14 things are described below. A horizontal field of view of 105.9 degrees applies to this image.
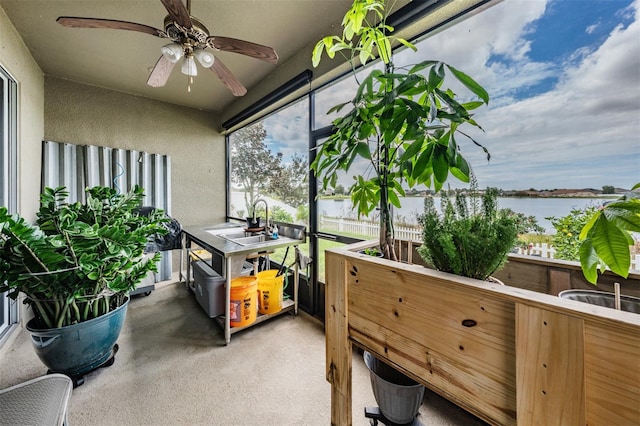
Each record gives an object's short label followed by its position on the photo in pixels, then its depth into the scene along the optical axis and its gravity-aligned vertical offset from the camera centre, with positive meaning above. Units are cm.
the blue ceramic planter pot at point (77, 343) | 144 -82
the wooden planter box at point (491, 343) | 47 -33
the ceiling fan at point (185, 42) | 143 +116
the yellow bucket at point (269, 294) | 232 -78
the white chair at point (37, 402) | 91 -78
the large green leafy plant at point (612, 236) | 48 -5
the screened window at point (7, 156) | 199 +48
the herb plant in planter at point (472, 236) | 70 -7
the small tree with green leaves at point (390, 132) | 74 +29
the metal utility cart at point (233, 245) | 199 -29
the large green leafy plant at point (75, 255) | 125 -23
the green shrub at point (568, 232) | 108 -9
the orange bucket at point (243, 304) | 207 -79
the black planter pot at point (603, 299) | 67 -26
